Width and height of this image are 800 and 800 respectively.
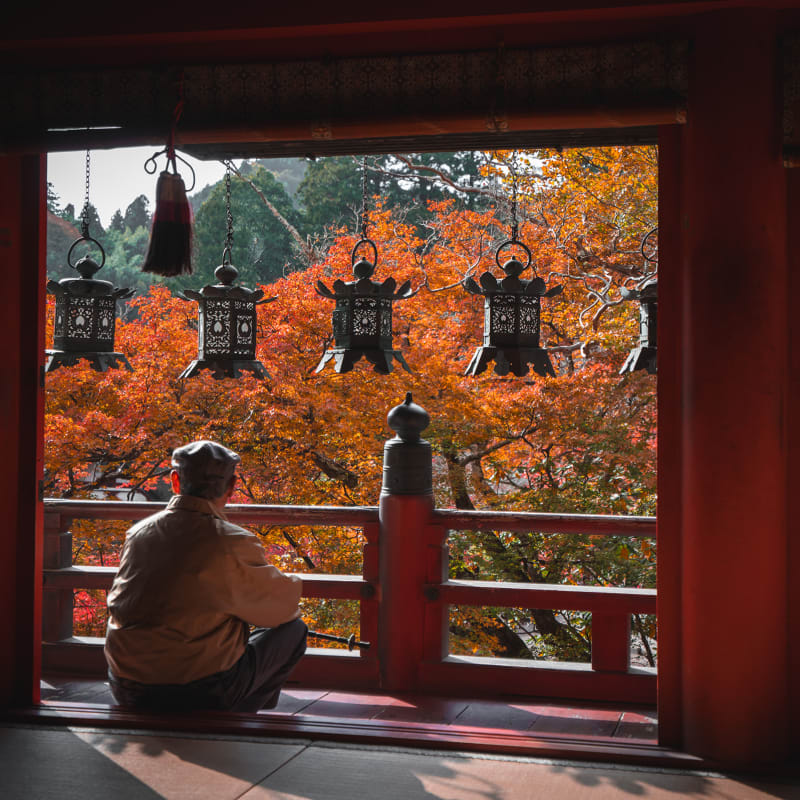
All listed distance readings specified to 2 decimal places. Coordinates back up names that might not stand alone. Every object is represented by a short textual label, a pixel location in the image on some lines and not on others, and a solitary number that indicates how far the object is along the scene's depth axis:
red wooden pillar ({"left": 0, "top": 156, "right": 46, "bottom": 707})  2.98
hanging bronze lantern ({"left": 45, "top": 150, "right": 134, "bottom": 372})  3.86
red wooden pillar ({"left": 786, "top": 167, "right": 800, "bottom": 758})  2.53
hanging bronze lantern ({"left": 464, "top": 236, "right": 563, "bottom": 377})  3.68
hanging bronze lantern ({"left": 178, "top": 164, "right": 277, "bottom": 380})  3.80
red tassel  2.81
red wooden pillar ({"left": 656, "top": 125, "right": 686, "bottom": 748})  2.56
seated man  2.67
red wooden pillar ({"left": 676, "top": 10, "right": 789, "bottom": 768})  2.41
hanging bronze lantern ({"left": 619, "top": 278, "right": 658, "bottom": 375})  3.99
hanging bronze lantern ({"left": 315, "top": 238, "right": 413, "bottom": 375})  3.54
